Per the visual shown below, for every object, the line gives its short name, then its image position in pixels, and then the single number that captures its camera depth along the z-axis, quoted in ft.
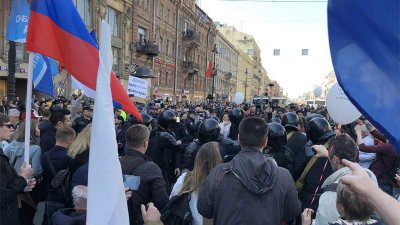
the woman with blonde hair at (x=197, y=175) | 10.88
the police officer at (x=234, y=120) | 30.71
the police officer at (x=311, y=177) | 13.28
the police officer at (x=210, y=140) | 16.44
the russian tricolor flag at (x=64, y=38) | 13.03
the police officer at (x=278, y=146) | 15.35
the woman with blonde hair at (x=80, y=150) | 13.92
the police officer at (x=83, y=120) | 26.86
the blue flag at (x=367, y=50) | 6.11
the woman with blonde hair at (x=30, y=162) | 14.83
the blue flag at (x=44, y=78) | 24.13
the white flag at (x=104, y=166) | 7.83
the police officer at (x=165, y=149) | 20.06
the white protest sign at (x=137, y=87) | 40.96
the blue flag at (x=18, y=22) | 23.21
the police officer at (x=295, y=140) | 15.01
